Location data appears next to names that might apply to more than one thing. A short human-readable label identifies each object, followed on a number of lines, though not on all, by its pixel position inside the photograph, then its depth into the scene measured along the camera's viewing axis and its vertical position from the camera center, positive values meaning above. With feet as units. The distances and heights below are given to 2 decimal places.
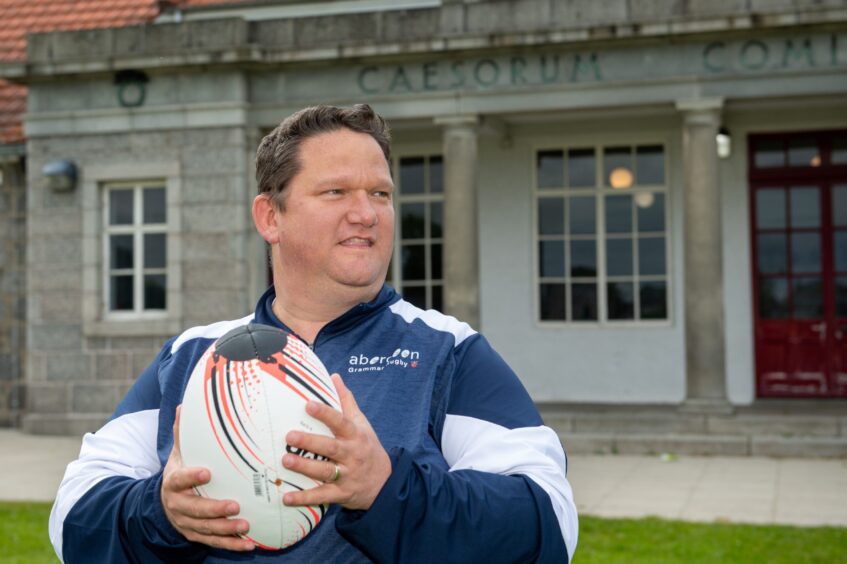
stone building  39.50 +4.88
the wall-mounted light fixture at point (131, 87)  44.37 +9.00
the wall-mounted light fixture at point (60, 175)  44.42 +5.57
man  6.10 -0.71
